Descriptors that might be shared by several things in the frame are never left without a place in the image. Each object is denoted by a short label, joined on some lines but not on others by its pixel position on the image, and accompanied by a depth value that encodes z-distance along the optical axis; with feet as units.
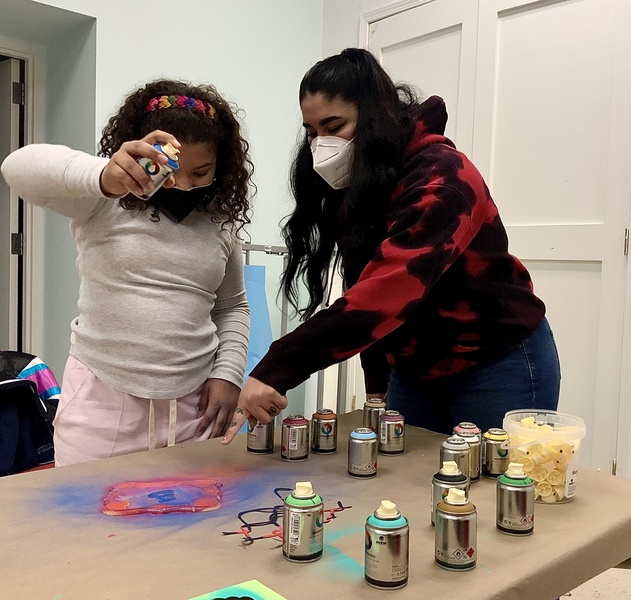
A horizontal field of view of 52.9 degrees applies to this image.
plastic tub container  2.68
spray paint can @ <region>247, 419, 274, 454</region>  3.35
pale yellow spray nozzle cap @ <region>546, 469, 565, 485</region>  2.67
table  1.95
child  3.45
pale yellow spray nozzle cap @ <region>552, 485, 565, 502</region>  2.68
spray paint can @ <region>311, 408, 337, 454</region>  3.37
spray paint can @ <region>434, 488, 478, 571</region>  2.06
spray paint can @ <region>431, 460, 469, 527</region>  2.36
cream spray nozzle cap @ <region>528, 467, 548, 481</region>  2.69
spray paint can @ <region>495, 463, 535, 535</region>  2.32
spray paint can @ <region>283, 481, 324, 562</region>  2.10
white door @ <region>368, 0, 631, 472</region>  6.75
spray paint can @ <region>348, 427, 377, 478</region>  2.94
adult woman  3.11
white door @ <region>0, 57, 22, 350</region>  8.42
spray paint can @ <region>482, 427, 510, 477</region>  2.95
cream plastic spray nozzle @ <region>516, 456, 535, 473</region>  2.74
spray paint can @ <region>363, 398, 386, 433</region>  3.65
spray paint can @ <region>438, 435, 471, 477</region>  2.80
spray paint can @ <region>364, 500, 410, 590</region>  1.95
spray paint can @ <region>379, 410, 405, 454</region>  3.34
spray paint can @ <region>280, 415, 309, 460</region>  3.24
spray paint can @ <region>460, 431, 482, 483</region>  2.88
